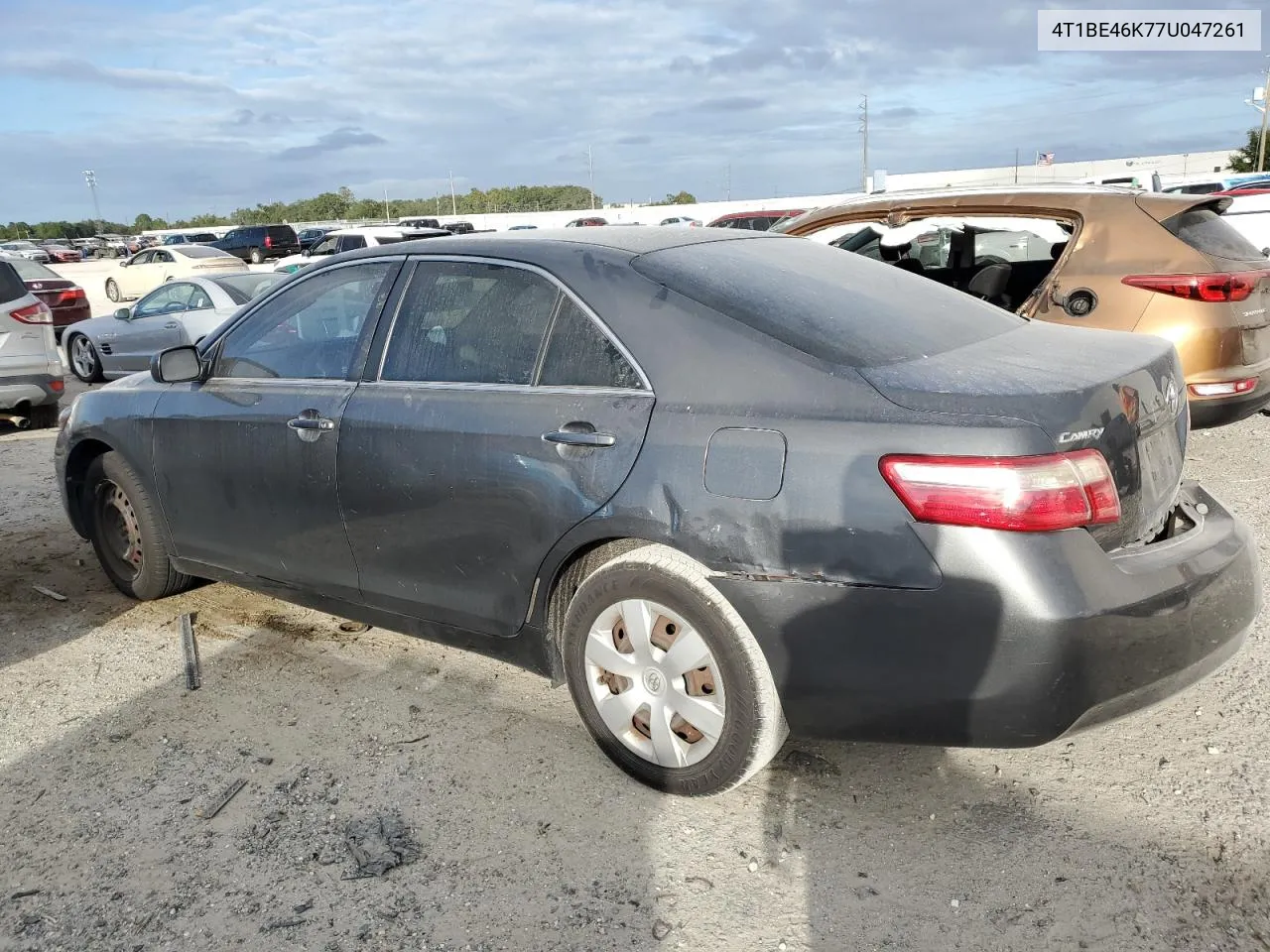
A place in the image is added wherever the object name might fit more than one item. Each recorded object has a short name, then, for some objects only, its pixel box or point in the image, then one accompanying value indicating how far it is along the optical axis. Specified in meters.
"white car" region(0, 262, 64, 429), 8.57
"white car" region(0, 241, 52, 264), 50.12
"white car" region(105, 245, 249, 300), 21.78
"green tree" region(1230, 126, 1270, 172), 51.50
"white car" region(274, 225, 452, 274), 20.92
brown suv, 5.08
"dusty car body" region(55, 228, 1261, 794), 2.40
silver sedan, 10.98
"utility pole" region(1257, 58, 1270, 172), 48.16
